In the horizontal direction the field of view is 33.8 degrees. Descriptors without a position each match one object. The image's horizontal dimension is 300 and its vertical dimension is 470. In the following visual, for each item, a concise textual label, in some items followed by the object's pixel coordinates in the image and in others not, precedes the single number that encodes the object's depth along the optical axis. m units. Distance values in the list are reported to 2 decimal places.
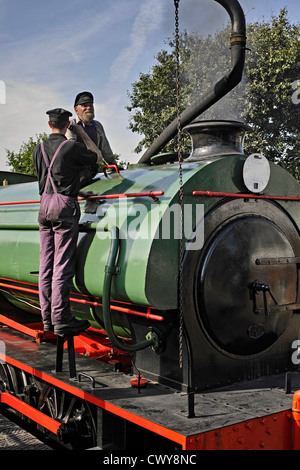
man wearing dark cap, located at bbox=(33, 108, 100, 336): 3.62
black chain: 3.09
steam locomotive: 3.07
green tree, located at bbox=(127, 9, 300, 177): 16.12
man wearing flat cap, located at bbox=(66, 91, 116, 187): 4.68
